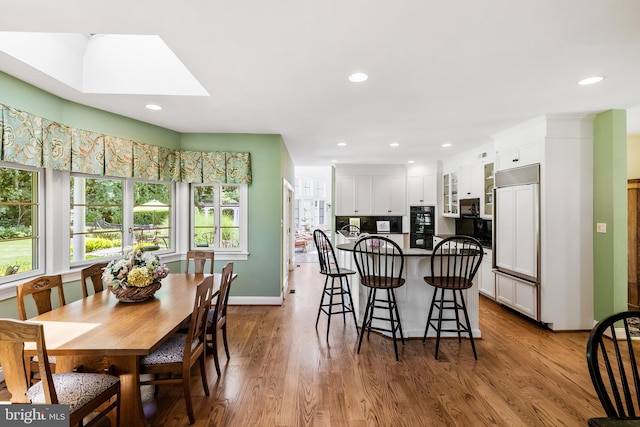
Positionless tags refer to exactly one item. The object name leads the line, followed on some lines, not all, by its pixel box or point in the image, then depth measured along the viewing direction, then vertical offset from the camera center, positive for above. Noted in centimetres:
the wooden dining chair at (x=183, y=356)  194 -93
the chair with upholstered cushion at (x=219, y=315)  245 -87
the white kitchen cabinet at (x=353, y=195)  696 +44
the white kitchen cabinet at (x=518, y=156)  362 +74
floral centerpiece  228 -48
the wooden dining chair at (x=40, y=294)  196 -56
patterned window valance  261 +68
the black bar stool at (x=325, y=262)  340 -57
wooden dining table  158 -68
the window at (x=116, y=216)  343 -2
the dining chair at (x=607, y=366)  108 -58
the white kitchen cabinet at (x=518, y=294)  363 -103
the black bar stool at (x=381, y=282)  294 -67
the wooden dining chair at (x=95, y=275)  256 -53
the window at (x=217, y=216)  451 -2
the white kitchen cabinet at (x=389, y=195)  699 +44
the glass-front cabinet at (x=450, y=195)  594 +39
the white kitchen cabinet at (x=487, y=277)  447 -98
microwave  511 +10
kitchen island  331 -93
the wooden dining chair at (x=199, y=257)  337 -48
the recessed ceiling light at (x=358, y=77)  246 +113
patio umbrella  405 +10
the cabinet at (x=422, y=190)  653 +53
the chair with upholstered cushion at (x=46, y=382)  129 -86
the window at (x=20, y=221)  269 -5
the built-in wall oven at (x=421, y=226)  660 -27
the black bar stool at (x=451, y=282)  287 -67
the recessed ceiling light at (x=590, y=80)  253 +113
